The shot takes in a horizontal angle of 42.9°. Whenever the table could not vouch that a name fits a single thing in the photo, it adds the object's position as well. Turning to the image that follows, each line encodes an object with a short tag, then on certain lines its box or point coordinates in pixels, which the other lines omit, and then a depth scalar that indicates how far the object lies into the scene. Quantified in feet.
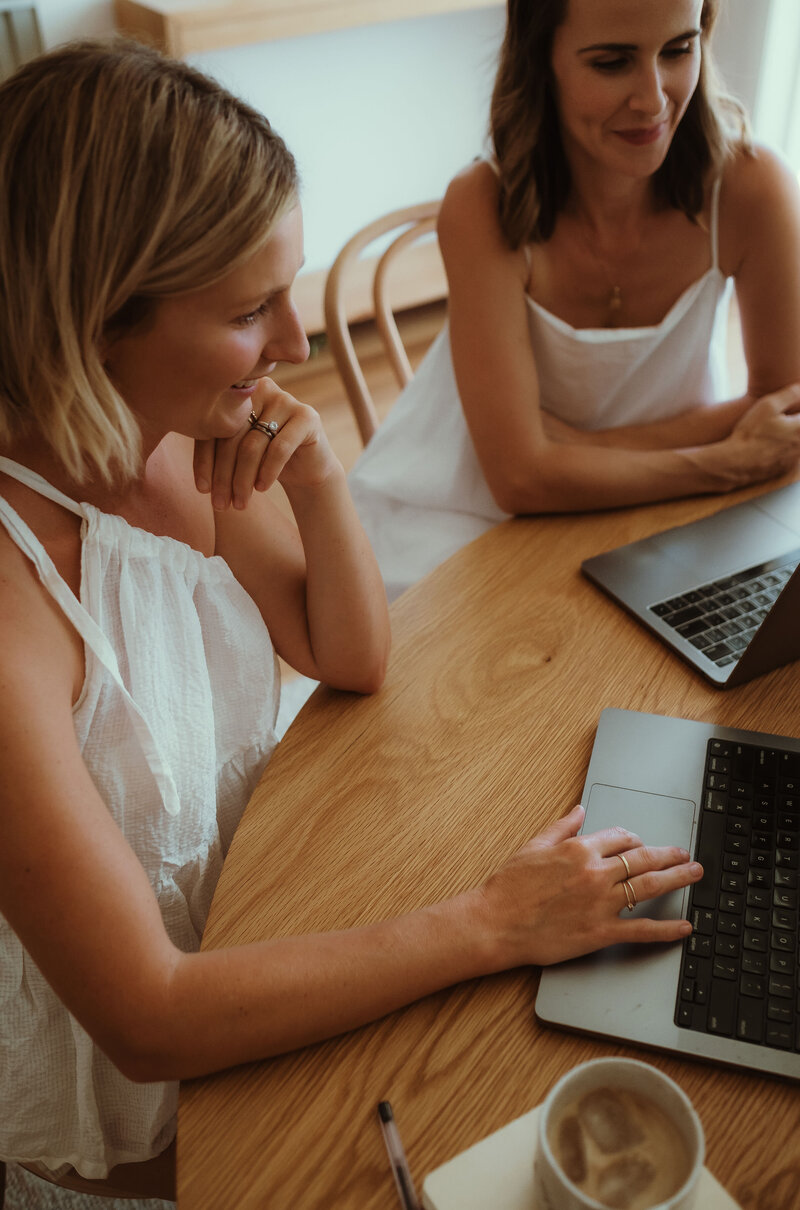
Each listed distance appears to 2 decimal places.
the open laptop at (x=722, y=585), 3.10
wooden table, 2.06
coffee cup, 1.67
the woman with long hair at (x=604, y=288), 4.16
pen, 1.96
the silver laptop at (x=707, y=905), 2.20
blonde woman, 2.29
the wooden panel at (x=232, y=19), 7.82
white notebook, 1.91
